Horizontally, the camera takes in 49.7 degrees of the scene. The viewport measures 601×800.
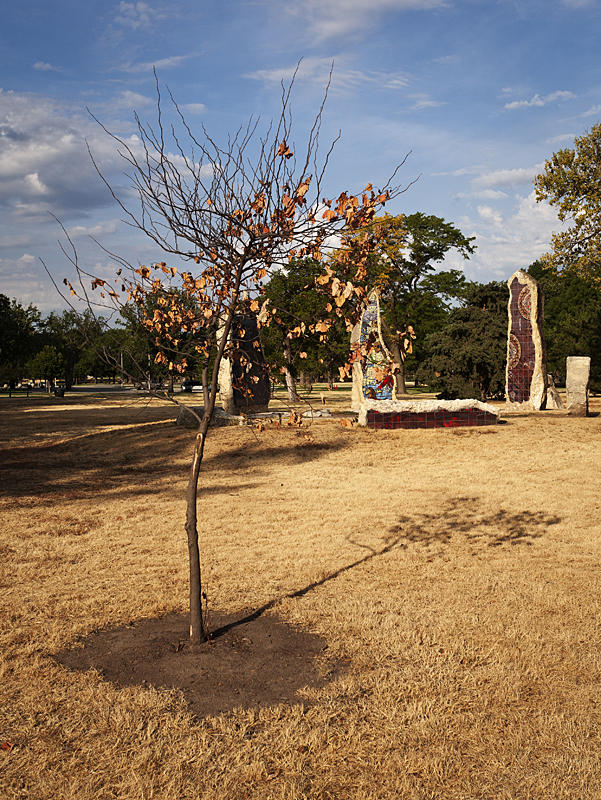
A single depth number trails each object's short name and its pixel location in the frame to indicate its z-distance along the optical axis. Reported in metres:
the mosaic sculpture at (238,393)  18.87
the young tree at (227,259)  4.23
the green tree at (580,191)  26.36
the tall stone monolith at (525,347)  20.84
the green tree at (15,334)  44.29
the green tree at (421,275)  40.84
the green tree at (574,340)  31.61
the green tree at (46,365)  51.69
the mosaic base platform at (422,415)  16.61
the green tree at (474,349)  26.91
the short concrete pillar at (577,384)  17.98
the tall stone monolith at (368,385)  19.27
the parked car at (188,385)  50.91
